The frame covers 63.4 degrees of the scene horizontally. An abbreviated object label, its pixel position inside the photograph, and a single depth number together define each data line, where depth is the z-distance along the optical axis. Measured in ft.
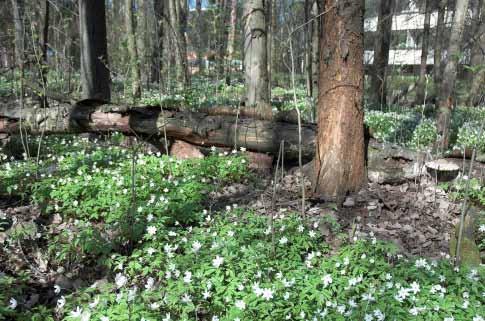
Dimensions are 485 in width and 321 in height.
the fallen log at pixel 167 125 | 19.43
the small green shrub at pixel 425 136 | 26.17
